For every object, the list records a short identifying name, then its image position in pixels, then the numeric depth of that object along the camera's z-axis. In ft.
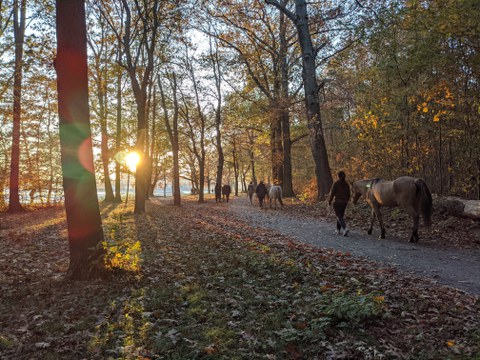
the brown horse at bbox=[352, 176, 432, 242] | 30.96
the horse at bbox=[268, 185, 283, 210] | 67.48
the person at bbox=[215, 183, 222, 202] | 100.83
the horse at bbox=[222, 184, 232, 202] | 100.96
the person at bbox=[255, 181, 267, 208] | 73.72
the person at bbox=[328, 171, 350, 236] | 36.58
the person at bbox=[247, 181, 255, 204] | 92.84
